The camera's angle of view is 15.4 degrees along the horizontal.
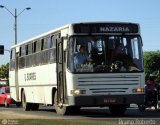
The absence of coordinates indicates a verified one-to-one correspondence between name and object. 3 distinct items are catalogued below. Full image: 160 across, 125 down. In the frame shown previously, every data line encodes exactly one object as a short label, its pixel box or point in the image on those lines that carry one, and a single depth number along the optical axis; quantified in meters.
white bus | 20.61
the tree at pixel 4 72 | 119.56
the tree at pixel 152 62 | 121.31
